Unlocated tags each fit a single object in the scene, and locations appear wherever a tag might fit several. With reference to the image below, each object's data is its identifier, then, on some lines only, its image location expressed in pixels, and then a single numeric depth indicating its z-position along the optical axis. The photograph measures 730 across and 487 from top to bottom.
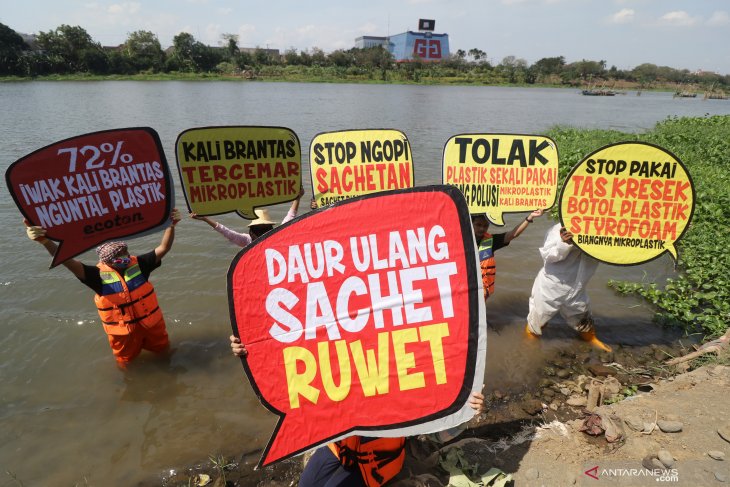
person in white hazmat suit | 4.86
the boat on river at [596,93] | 68.56
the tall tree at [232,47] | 80.81
